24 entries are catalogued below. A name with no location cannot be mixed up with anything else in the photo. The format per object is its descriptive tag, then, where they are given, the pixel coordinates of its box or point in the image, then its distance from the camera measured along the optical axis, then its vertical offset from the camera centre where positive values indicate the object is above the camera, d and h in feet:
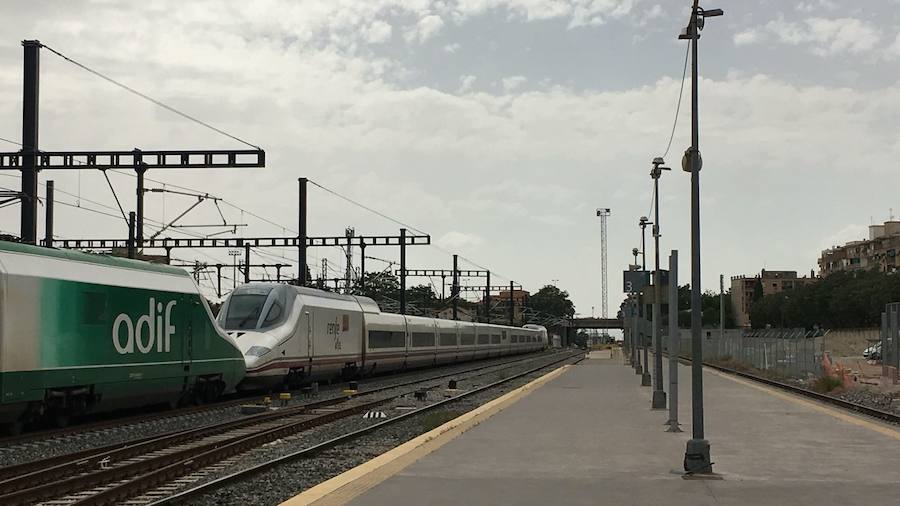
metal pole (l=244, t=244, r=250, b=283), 180.76 +10.04
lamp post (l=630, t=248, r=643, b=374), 158.30 +1.13
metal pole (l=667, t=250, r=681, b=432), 58.18 -1.25
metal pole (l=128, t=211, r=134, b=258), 113.73 +10.60
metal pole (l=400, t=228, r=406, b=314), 196.03 +8.77
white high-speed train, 92.63 -1.24
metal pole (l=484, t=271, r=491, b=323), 298.56 +7.23
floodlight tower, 475.72 +30.87
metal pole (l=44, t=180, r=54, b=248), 135.74 +13.25
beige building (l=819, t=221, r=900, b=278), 541.83 +37.86
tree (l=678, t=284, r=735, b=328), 478.59 +5.32
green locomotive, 54.54 -0.70
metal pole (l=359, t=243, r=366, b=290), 187.73 +10.44
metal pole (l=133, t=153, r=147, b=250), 98.52 +12.81
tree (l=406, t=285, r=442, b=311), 442.91 +11.55
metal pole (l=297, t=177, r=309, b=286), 147.64 +11.92
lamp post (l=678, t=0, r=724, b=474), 43.37 +3.95
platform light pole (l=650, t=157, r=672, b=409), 74.74 +0.48
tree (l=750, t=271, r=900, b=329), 374.26 +7.07
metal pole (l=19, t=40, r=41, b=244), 92.43 +18.49
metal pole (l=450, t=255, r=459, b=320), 268.07 +9.39
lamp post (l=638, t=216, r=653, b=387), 111.08 +8.18
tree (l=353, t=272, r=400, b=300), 353.35 +13.24
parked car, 195.97 -6.37
